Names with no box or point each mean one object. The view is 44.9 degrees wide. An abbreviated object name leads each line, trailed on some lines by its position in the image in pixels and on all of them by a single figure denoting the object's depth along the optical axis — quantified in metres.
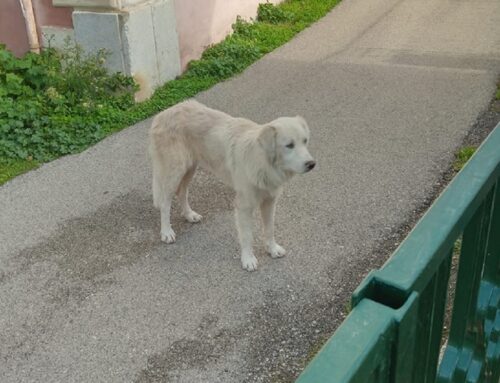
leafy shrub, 6.17
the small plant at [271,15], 10.22
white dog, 3.86
